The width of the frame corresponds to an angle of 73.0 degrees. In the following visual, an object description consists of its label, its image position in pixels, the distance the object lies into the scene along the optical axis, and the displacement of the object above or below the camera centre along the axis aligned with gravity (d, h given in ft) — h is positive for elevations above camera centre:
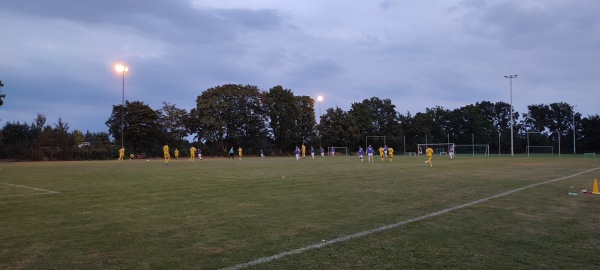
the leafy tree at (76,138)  193.69 +4.83
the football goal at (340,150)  267.47 -2.01
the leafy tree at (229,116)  231.09 +18.41
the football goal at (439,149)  258.86 -1.48
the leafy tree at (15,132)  228.63 +9.15
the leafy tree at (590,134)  273.13 +8.54
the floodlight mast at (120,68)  163.32 +32.06
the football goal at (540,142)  257.75 +3.36
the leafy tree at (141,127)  210.79 +10.70
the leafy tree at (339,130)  274.57 +11.52
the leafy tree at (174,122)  226.99 +14.20
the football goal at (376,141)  287.61 +4.25
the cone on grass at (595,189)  41.13 -4.36
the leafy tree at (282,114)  256.32 +21.33
